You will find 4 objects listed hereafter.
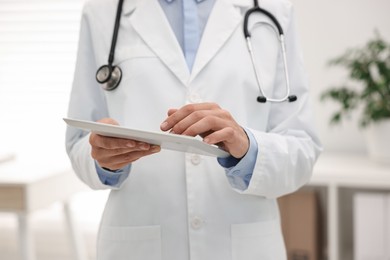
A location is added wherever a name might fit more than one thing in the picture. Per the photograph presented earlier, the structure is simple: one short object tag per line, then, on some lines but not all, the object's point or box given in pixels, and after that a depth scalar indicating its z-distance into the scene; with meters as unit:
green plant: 2.20
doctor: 1.11
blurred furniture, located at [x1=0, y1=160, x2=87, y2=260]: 2.02
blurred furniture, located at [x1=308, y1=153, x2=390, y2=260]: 2.10
